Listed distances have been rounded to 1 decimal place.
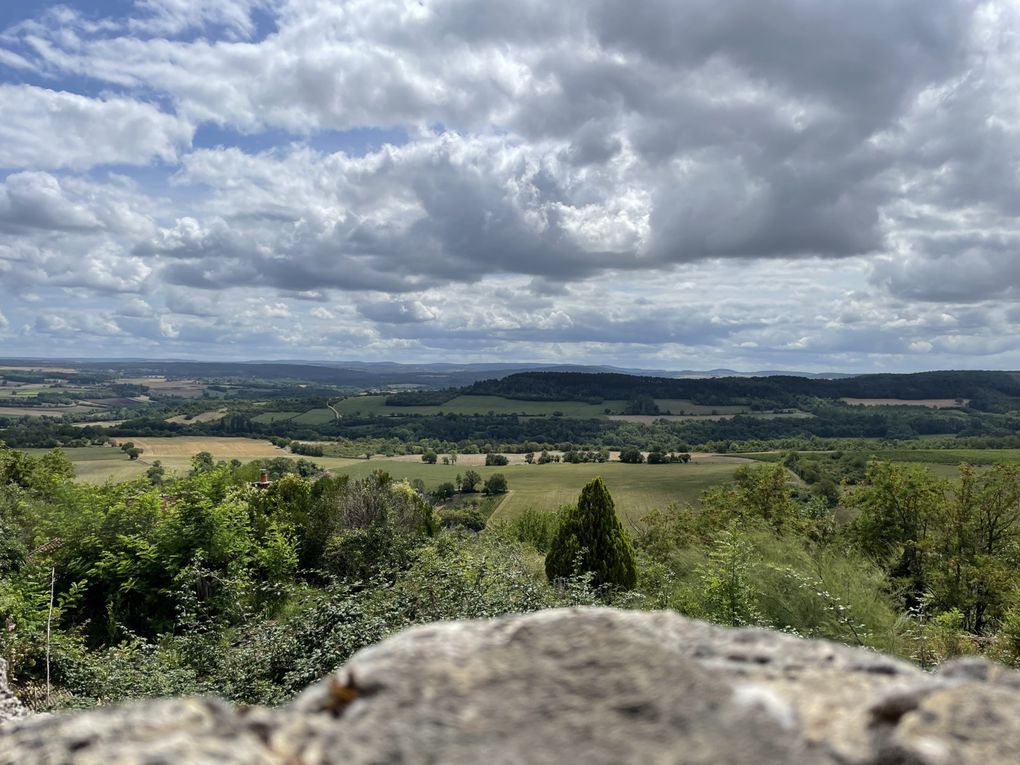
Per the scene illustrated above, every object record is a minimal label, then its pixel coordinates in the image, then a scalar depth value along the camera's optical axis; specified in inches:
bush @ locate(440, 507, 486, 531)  2108.9
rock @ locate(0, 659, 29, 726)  204.2
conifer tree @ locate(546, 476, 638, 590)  798.5
